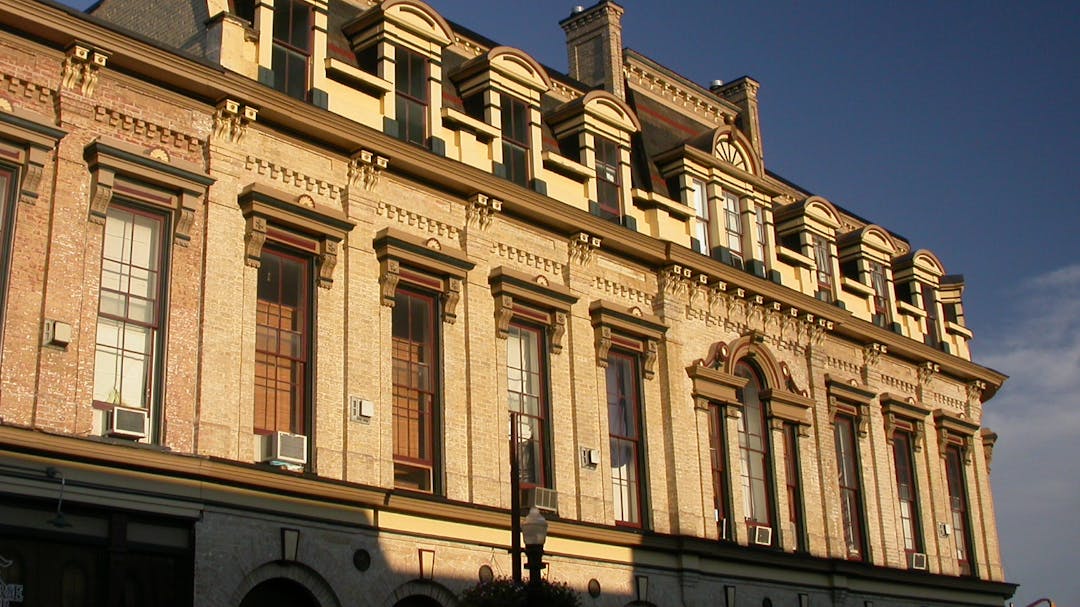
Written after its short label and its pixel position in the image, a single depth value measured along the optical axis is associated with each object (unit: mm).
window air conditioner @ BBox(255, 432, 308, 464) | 23734
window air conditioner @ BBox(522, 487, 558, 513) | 28438
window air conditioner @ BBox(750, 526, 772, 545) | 34219
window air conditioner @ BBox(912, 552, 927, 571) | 39750
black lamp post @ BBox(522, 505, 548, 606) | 20484
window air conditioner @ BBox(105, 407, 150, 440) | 21609
